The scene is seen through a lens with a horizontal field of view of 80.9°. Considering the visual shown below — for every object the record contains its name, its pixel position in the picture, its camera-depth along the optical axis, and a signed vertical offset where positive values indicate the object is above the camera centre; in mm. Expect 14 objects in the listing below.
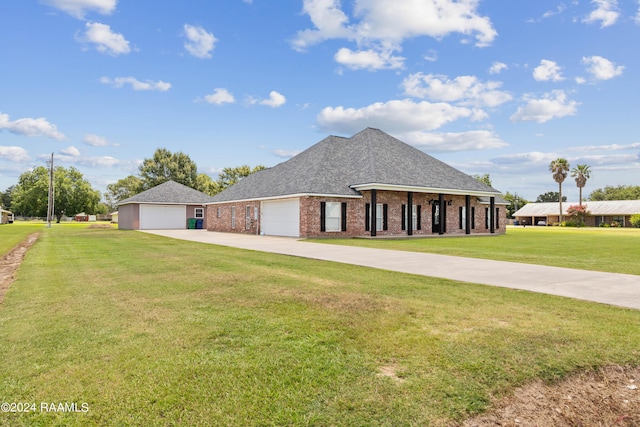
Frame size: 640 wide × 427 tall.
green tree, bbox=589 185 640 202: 94938 +6161
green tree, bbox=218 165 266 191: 69875 +7871
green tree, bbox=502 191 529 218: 92544 +3201
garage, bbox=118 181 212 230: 41125 +935
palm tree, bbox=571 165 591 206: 75312 +8279
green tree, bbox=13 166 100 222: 77875 +5148
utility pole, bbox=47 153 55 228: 43000 +3497
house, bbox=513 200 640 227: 63500 +681
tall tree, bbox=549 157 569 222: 70688 +8927
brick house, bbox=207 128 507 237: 24594 +1461
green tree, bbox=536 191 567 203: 113125 +5852
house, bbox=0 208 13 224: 80188 +71
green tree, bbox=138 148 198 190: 66875 +8596
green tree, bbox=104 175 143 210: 100438 +7874
